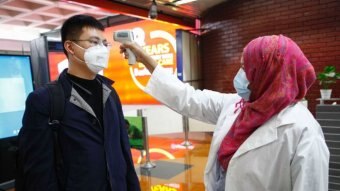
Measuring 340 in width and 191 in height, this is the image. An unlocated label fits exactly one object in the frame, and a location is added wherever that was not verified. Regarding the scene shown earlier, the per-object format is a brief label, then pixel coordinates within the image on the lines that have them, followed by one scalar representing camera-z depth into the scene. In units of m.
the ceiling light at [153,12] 4.13
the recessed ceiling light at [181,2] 4.88
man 1.05
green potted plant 3.94
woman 0.92
